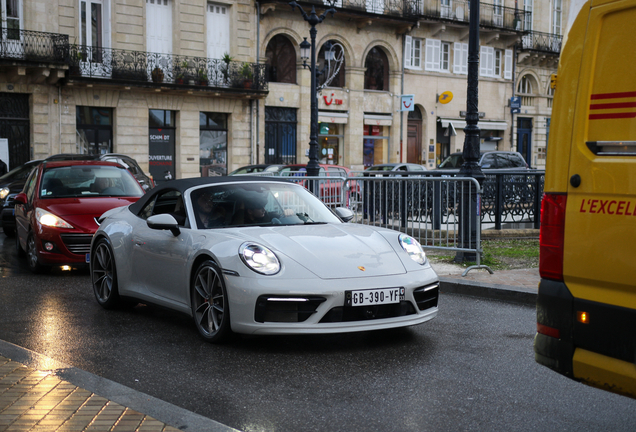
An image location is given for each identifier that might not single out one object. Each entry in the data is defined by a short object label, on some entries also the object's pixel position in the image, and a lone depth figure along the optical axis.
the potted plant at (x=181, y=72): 30.95
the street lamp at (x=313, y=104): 20.12
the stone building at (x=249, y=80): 28.22
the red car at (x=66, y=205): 9.77
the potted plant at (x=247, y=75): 32.59
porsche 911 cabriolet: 5.56
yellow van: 3.35
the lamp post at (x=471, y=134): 10.27
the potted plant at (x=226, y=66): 32.12
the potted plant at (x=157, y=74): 30.28
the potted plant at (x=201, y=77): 31.45
